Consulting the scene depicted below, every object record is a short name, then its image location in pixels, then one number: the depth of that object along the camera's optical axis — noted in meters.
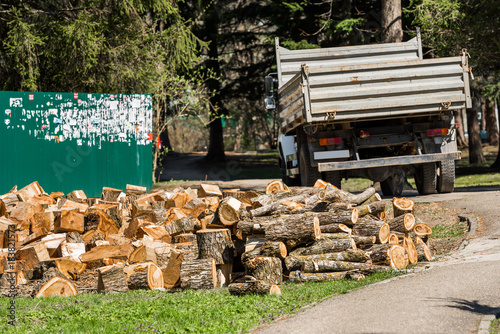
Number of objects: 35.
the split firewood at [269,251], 16.47
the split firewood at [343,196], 19.23
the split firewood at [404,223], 18.05
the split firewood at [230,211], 17.98
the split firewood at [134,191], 27.02
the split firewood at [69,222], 20.69
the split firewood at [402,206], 19.58
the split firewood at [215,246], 17.20
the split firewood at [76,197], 25.48
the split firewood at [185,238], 20.36
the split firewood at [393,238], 17.41
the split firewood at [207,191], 26.00
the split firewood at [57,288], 16.16
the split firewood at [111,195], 26.70
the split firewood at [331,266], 16.00
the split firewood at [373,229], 17.35
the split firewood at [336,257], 16.22
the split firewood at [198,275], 16.22
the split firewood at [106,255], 18.87
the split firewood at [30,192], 25.18
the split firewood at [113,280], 16.36
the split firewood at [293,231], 16.64
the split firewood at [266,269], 15.78
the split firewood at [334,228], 17.19
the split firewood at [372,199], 20.38
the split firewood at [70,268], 18.22
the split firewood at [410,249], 16.91
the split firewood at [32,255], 19.05
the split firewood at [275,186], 23.22
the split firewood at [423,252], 17.31
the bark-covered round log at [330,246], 16.52
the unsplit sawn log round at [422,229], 18.42
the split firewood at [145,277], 16.55
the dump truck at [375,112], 26.25
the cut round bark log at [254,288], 14.44
